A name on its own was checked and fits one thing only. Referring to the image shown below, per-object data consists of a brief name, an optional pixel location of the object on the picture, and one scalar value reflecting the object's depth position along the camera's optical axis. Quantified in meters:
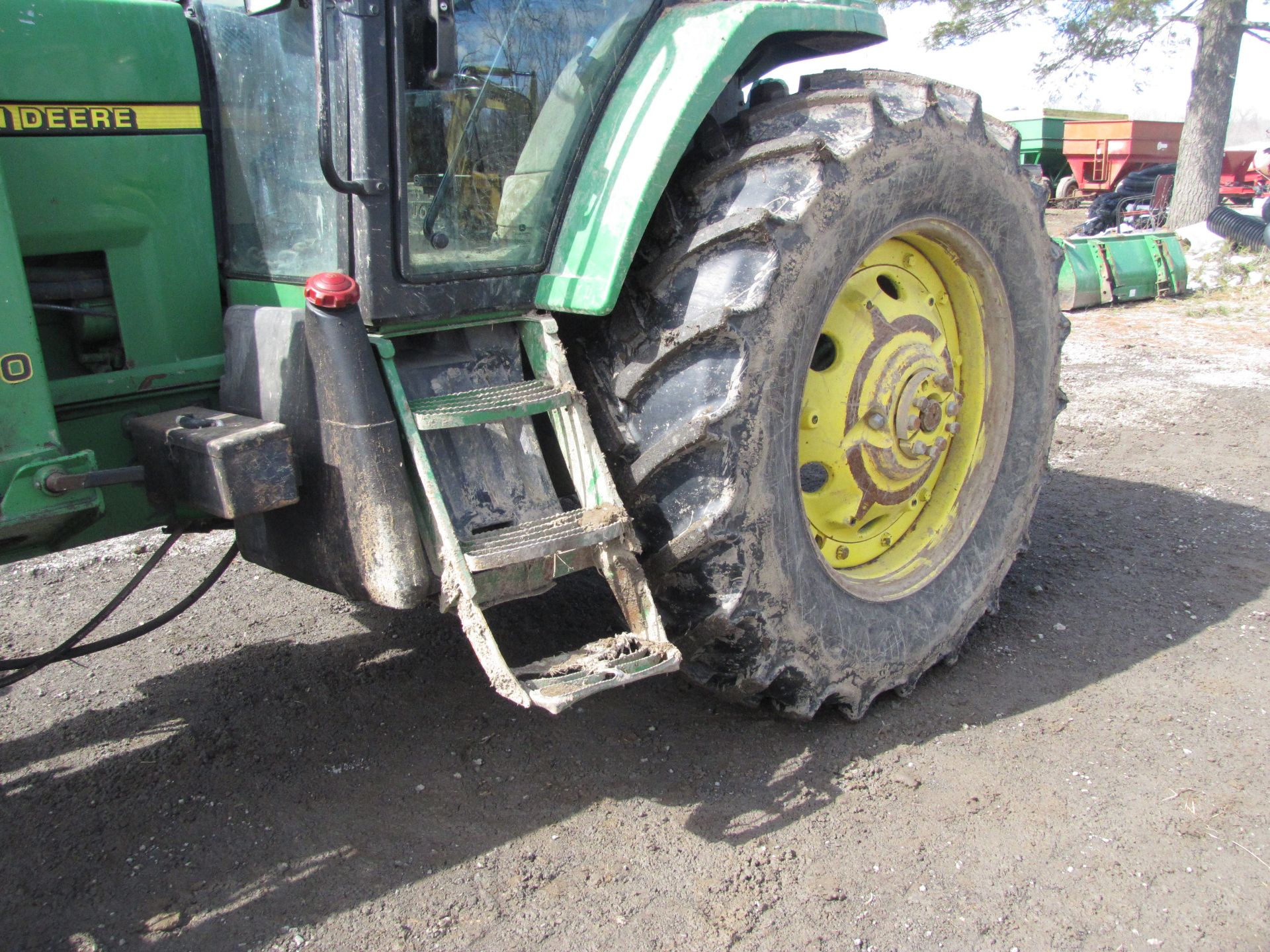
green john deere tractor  2.04
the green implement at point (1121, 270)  8.92
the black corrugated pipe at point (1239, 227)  10.30
